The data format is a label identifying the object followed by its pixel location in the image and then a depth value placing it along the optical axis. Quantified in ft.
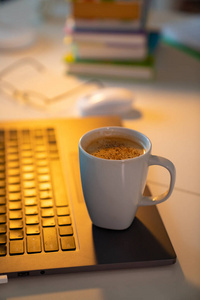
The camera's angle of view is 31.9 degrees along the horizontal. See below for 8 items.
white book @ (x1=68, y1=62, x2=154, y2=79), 3.22
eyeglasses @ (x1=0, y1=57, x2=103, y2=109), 2.77
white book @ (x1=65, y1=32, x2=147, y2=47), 3.26
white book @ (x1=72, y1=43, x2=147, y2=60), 3.30
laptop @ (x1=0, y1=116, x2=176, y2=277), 1.32
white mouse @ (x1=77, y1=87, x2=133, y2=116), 2.49
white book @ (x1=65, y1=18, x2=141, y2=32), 3.28
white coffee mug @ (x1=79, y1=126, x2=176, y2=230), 1.29
